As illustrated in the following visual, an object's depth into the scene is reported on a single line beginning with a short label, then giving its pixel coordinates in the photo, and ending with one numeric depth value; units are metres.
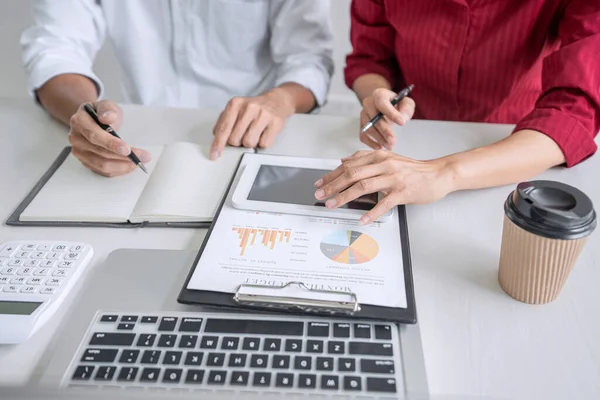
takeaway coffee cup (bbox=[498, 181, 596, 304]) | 0.50
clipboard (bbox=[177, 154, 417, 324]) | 0.52
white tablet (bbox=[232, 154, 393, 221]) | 0.67
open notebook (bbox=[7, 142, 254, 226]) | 0.69
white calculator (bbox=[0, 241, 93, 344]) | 0.53
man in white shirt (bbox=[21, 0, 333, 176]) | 1.01
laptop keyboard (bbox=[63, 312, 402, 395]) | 0.47
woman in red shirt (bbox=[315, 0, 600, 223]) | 0.70
